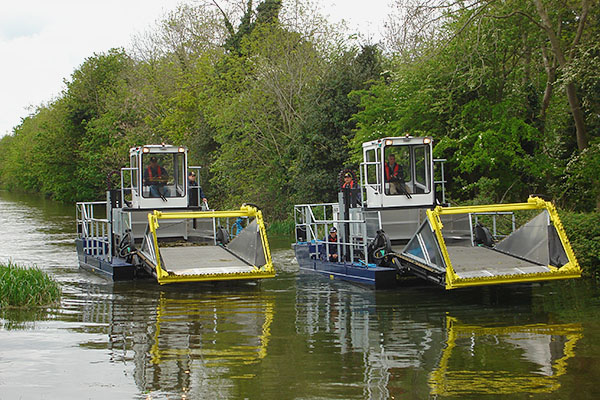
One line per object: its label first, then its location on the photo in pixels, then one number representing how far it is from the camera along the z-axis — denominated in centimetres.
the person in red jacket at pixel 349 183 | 1856
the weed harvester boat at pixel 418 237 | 1391
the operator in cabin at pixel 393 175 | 1752
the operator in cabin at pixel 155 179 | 1997
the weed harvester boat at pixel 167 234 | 1623
